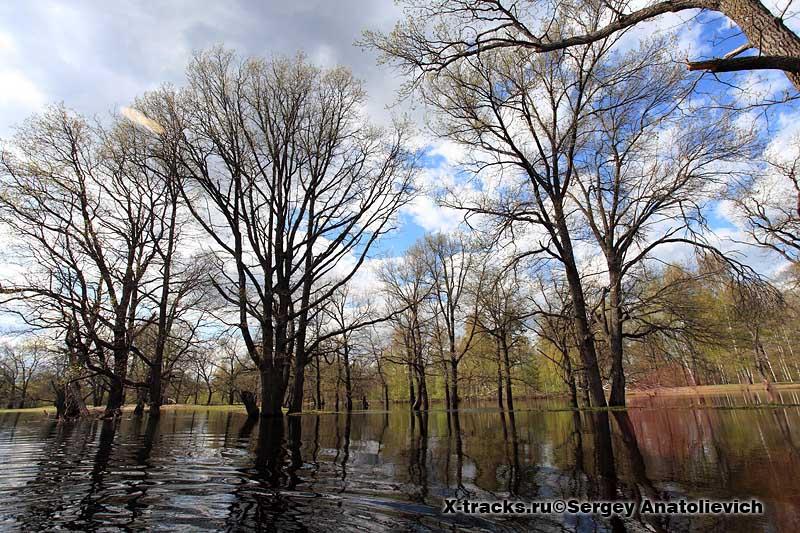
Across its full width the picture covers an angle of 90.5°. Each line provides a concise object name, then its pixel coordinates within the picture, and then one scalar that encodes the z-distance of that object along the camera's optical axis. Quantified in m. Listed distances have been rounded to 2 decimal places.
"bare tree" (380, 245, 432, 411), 32.63
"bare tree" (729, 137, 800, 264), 18.76
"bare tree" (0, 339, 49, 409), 51.47
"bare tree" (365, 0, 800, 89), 4.64
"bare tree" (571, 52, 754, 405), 12.57
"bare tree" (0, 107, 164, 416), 15.74
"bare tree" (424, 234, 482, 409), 31.70
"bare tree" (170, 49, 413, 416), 13.82
